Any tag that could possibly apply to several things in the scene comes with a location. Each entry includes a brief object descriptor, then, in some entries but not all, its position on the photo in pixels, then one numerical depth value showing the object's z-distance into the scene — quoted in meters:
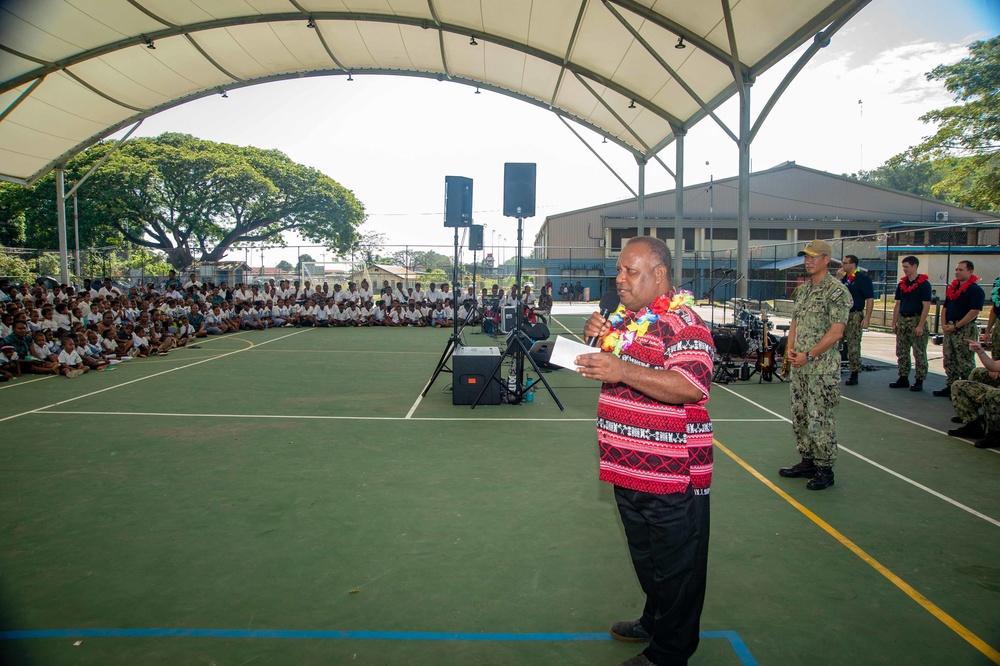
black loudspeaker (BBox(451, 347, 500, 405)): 8.02
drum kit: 10.02
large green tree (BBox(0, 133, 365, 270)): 34.59
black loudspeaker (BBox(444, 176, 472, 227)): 9.15
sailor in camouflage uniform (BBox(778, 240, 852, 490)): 4.77
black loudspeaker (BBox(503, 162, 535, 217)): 8.39
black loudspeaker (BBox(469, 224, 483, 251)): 15.11
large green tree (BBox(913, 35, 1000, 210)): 21.89
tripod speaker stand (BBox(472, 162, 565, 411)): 8.28
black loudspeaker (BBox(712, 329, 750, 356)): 9.98
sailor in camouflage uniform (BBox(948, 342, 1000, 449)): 6.07
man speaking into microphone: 2.24
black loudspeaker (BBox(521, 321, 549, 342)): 11.50
